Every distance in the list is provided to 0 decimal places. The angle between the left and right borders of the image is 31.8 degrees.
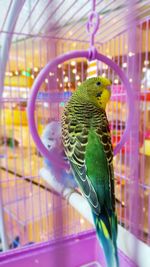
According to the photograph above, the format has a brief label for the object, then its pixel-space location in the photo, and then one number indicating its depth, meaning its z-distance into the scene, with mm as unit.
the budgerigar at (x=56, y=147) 422
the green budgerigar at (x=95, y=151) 324
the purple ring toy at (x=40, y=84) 364
